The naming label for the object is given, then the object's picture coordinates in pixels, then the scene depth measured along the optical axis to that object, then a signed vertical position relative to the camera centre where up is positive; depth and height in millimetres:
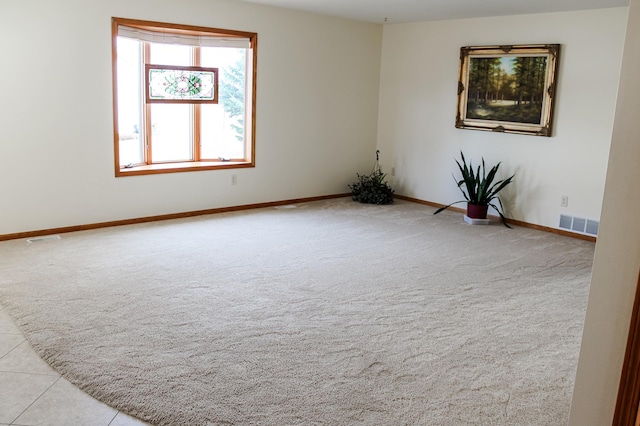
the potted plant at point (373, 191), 7207 -918
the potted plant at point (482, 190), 6328 -734
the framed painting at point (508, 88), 5965 +376
